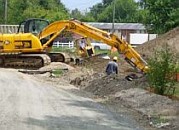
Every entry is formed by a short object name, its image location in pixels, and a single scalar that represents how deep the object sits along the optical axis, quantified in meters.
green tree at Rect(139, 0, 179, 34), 57.52
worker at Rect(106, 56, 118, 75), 28.84
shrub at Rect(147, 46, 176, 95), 21.30
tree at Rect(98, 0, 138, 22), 179.19
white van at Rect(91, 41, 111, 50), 84.04
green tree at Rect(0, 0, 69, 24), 96.19
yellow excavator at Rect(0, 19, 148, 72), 35.19
